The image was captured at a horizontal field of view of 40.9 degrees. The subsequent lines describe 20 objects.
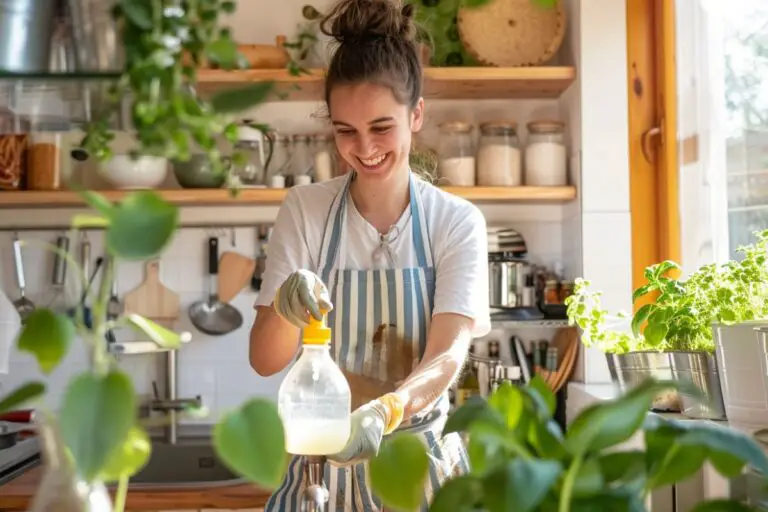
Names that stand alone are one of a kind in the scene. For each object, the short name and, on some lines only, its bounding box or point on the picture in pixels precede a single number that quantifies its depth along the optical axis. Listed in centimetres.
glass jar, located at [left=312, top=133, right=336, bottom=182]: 337
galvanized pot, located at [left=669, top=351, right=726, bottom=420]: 171
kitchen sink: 318
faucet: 336
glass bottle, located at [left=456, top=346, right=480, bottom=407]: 324
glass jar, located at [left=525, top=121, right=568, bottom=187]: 333
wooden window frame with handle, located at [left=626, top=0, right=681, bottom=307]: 327
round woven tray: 332
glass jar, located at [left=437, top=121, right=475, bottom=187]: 331
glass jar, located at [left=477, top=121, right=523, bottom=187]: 333
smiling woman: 190
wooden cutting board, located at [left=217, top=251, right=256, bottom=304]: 351
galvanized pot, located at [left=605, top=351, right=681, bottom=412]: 177
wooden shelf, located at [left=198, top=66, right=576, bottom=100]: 322
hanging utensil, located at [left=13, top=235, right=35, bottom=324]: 349
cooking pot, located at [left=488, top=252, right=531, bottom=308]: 333
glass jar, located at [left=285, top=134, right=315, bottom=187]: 346
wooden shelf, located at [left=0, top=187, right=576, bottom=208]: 323
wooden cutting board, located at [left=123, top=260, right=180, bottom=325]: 353
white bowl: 327
